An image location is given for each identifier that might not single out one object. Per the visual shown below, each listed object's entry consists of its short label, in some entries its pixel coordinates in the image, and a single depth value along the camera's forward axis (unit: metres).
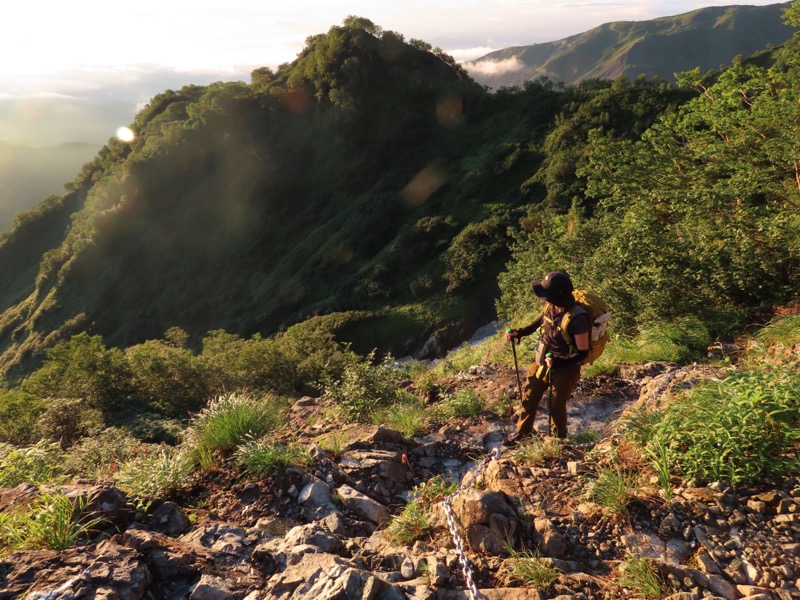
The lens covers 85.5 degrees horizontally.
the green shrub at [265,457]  3.92
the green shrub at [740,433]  2.81
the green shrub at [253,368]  20.09
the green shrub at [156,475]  3.70
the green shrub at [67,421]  12.84
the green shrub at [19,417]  13.16
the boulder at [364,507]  3.71
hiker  4.39
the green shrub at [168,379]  17.88
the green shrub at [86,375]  17.05
